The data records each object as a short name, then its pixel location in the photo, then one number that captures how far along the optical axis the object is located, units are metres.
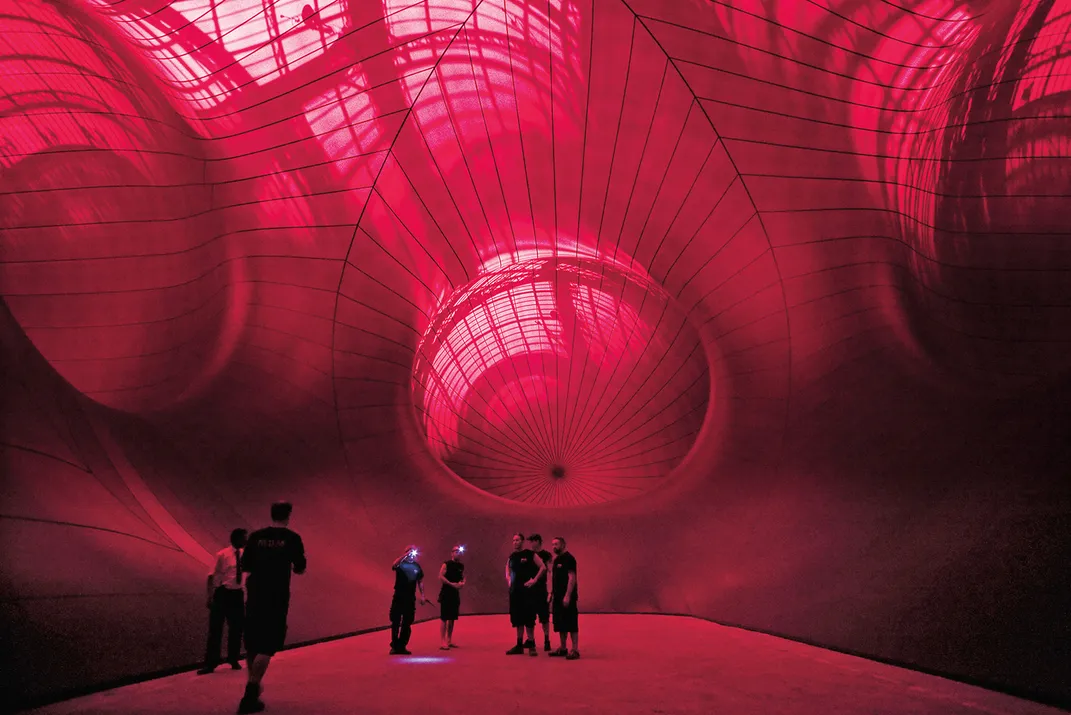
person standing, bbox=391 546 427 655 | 11.30
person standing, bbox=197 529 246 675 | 8.67
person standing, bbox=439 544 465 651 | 12.20
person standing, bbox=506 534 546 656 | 11.19
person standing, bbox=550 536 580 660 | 10.58
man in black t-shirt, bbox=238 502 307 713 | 6.35
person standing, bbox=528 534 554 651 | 11.04
